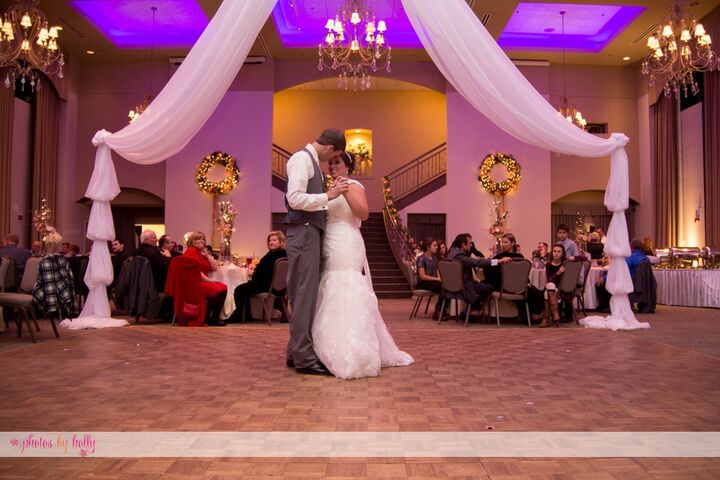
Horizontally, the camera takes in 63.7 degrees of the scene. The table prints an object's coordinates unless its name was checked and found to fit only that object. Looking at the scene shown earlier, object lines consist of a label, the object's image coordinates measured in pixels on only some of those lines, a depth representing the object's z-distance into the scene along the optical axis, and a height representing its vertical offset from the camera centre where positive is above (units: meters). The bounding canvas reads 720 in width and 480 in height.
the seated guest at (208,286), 6.96 -0.34
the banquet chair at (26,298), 5.20 -0.37
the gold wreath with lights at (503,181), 13.66 +2.03
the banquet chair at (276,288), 7.24 -0.38
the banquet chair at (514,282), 6.92 -0.28
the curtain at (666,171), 13.23 +2.07
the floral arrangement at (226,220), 8.88 +0.62
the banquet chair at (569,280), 7.32 -0.26
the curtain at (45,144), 12.66 +2.54
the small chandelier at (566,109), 11.53 +3.50
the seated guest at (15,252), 7.84 +0.06
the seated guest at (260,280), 7.30 -0.28
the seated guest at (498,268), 7.25 -0.10
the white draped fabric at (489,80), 5.00 +1.63
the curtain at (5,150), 11.23 +2.08
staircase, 12.79 -0.12
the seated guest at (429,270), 8.04 -0.16
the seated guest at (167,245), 8.04 +0.17
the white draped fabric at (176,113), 5.19 +1.39
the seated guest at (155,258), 7.25 -0.01
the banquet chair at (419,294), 8.06 -0.49
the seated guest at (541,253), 9.57 +0.11
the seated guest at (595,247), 10.05 +0.22
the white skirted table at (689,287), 10.02 -0.49
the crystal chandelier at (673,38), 8.30 +3.30
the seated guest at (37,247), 9.67 +0.16
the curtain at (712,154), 11.41 +2.13
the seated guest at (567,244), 8.69 +0.24
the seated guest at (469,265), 7.18 -0.07
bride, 3.80 -0.29
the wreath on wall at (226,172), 13.54 +2.01
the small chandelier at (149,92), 11.98 +4.06
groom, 3.87 +0.06
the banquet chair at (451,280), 7.20 -0.27
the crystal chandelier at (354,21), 8.00 +3.37
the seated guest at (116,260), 8.39 -0.04
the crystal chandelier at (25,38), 7.71 +3.02
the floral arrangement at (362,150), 17.19 +3.22
